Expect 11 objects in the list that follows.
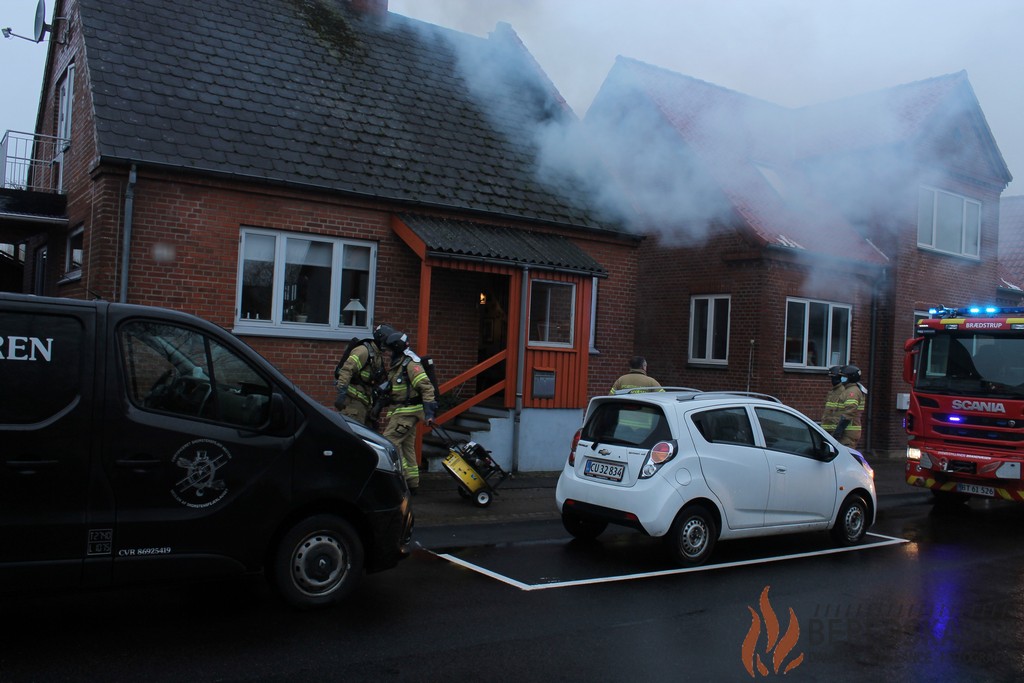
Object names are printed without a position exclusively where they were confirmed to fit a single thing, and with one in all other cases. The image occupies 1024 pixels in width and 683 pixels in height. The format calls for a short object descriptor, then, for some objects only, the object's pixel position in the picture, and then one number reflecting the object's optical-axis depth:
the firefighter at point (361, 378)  9.16
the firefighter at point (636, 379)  10.20
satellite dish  13.55
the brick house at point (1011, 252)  20.34
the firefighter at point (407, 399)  9.05
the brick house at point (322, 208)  10.21
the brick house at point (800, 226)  15.89
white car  7.14
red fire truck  10.04
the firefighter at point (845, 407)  11.08
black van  4.66
